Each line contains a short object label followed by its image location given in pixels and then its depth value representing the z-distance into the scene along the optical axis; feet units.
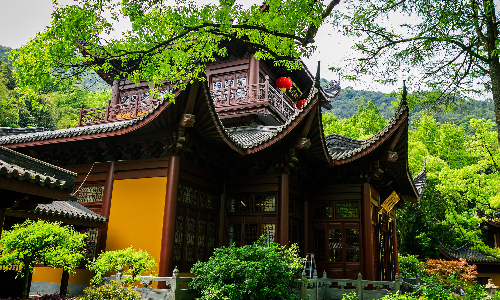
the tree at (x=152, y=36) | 20.65
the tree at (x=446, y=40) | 22.79
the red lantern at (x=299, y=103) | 50.49
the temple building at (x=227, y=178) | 24.80
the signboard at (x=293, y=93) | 49.11
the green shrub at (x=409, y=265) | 55.05
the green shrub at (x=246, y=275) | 20.21
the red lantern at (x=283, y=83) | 43.86
